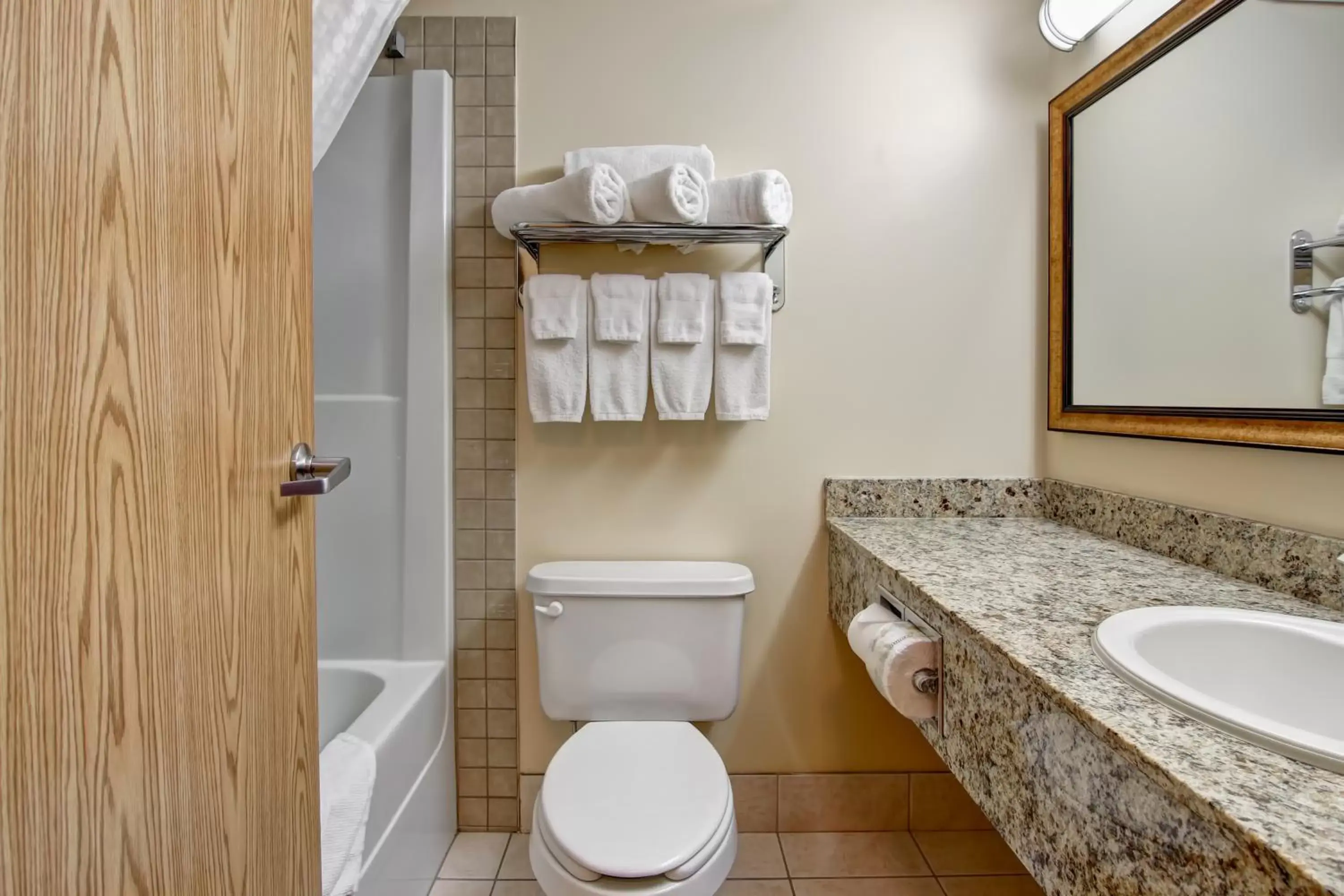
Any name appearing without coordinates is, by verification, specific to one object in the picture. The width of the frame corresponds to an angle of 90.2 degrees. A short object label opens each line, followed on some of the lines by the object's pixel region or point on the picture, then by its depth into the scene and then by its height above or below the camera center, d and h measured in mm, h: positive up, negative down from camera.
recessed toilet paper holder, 987 -348
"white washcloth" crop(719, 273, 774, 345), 1455 +299
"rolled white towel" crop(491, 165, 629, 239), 1331 +505
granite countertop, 482 -230
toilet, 1222 -478
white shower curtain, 1058 +652
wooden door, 430 -2
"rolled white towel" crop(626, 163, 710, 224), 1324 +499
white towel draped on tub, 993 -562
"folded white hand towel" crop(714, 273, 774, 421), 1456 +209
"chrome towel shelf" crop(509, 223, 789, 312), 1394 +447
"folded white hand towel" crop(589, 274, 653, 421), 1454 +216
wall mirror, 980 +380
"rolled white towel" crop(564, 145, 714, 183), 1486 +634
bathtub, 1200 -632
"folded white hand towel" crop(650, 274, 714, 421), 1461 +209
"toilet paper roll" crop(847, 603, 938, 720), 992 -330
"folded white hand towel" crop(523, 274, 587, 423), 1451 +216
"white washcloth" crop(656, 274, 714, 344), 1458 +299
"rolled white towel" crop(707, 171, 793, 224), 1387 +515
